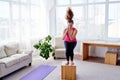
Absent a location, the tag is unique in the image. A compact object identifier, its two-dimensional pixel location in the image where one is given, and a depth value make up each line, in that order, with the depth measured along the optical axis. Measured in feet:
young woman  12.36
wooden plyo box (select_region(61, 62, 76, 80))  12.40
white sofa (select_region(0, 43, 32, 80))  12.72
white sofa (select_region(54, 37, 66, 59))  19.01
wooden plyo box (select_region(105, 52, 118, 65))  16.83
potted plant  17.66
